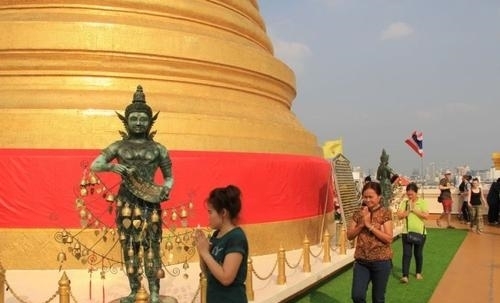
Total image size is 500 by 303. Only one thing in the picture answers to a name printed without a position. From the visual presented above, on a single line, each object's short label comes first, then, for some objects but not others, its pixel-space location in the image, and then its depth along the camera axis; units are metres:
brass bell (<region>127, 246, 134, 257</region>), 5.31
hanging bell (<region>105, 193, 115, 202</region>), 5.25
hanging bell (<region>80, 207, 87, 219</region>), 5.43
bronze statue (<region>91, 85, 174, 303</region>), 5.27
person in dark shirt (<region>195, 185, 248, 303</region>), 3.37
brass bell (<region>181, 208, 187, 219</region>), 5.47
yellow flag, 16.70
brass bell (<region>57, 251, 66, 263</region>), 5.47
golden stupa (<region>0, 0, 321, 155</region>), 8.83
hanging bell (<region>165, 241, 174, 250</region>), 5.60
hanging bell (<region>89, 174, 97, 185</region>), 5.29
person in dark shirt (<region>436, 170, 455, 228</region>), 18.59
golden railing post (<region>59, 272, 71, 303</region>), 4.84
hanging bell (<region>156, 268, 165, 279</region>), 5.40
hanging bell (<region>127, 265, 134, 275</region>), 5.45
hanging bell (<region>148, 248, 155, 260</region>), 5.41
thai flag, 21.53
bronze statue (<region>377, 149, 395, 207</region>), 13.38
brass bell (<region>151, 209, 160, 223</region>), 5.31
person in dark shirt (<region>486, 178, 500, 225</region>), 19.65
